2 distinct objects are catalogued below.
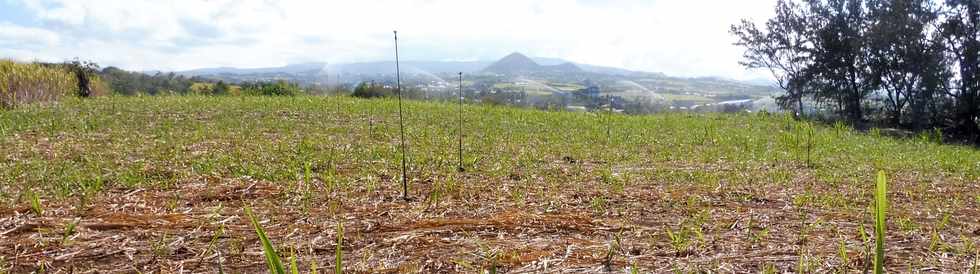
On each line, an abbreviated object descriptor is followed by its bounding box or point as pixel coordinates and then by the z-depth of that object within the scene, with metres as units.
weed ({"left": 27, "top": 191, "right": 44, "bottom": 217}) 2.97
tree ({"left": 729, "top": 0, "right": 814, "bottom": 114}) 14.38
